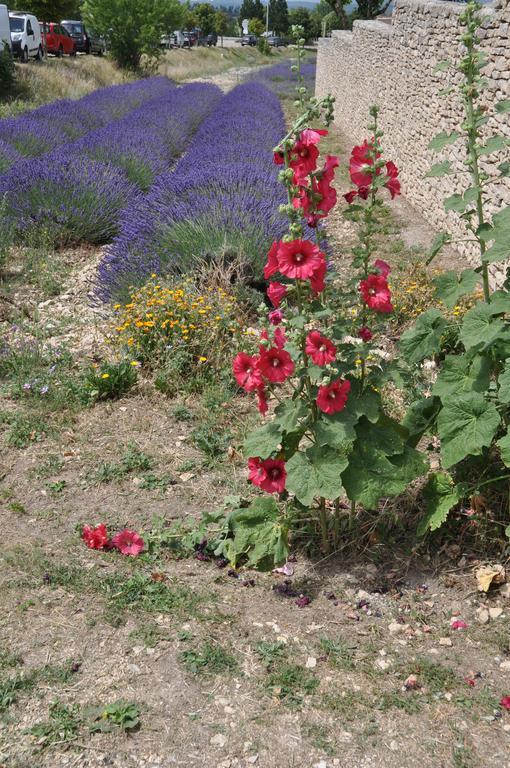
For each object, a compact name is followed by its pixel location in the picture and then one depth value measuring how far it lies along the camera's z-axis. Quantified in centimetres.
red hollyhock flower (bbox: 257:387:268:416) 238
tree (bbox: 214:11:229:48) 6225
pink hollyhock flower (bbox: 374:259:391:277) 241
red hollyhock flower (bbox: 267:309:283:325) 243
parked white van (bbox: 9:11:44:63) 2358
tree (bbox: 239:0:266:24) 7494
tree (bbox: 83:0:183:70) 2428
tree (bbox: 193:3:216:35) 6003
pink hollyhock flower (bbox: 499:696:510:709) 201
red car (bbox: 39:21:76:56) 2819
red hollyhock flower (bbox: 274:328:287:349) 232
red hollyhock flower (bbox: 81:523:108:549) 270
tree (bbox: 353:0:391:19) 3875
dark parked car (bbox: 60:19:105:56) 3222
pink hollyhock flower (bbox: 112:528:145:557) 270
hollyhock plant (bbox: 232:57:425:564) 221
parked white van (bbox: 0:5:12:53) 2081
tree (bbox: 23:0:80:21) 2527
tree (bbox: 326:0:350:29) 3728
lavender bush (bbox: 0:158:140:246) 640
